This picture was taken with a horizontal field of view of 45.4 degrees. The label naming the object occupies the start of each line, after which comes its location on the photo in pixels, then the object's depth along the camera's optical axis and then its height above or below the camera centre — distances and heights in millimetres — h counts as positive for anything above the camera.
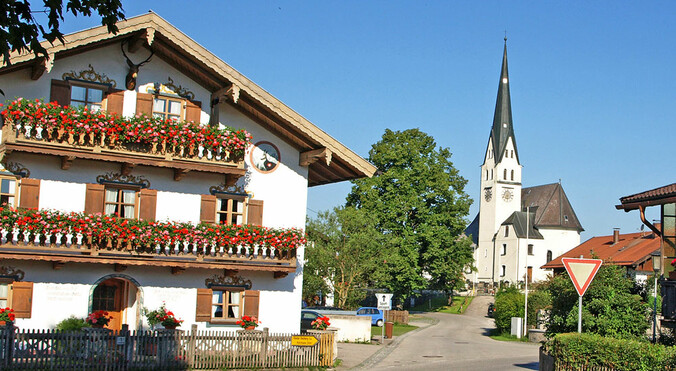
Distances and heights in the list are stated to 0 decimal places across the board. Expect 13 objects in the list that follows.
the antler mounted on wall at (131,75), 24062 +5313
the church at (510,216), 106625 +7410
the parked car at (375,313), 49700 -3080
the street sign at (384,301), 35281 -1598
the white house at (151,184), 21953 +2088
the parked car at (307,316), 35375 -2502
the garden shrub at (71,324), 21859 -2001
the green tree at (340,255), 43375 +389
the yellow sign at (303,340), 23094 -2275
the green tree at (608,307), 22312 -924
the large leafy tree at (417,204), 60125 +4589
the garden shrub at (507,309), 46875 -2288
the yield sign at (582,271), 16984 +30
